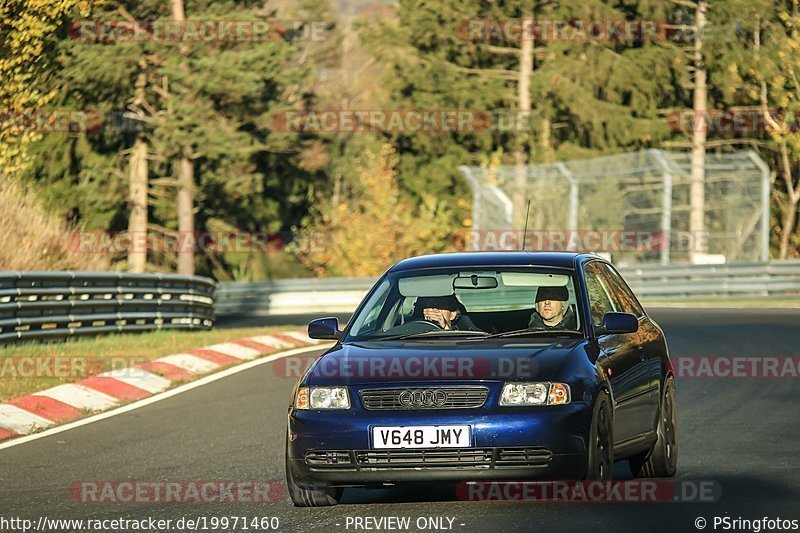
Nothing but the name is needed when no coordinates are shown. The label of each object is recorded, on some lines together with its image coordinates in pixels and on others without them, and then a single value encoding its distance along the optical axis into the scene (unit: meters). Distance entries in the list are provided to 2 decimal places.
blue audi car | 15.43
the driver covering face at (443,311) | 18.20
